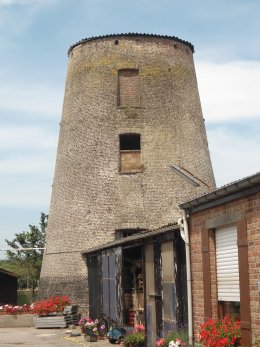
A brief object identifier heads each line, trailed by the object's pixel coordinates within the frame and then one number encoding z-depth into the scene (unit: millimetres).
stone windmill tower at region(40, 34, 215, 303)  28875
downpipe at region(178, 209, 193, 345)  14070
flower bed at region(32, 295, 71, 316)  27281
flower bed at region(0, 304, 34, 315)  29109
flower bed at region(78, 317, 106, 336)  21994
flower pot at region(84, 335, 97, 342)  21438
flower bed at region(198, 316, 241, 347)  11617
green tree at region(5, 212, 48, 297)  44438
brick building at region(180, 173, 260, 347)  11195
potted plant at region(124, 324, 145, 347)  17627
